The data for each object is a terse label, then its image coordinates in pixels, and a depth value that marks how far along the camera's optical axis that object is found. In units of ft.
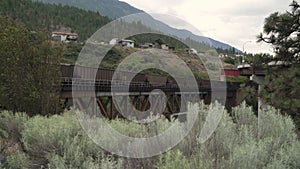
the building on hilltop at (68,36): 282.56
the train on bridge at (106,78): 49.82
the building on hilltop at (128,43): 276.96
